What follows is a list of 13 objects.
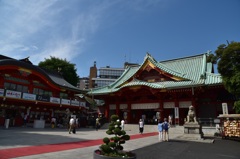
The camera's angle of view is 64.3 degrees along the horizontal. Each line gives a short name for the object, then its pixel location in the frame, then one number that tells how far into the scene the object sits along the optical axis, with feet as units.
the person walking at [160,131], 53.02
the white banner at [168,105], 92.82
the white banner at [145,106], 98.29
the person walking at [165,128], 52.84
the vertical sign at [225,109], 66.44
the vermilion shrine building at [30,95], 84.69
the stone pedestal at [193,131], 56.80
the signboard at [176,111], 86.76
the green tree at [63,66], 165.89
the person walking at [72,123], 62.64
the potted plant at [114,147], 22.28
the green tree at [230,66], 53.42
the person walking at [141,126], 71.34
